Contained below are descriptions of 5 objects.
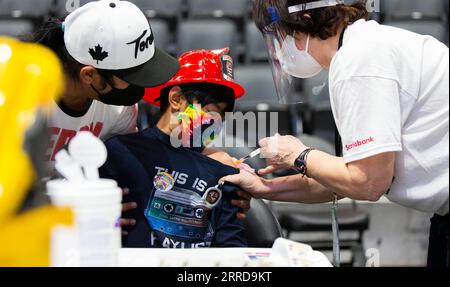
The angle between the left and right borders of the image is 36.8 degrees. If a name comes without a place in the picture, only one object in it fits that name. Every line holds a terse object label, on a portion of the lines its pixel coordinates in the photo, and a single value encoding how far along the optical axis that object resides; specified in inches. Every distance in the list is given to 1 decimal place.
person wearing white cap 65.1
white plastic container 44.2
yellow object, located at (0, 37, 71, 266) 41.1
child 68.7
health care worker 57.6
